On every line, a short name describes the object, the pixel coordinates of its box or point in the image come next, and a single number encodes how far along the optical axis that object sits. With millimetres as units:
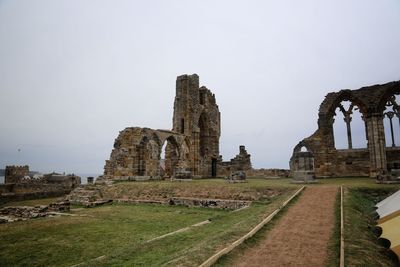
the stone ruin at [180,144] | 22912
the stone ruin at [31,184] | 20091
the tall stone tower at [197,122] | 28688
